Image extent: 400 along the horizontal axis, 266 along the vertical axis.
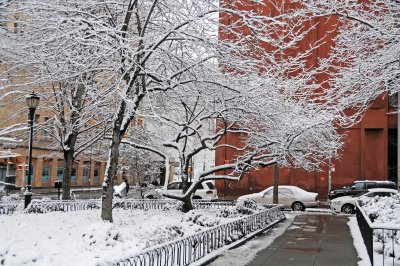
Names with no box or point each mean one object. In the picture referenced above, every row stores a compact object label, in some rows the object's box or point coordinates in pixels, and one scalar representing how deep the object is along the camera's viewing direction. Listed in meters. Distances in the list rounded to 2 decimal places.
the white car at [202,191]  27.55
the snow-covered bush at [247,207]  16.58
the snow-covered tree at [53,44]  10.54
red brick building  36.22
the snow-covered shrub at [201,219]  12.56
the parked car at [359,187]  27.22
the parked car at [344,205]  24.41
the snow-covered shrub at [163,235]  8.75
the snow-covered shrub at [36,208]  17.97
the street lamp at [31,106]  16.64
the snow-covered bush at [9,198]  22.55
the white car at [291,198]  26.03
